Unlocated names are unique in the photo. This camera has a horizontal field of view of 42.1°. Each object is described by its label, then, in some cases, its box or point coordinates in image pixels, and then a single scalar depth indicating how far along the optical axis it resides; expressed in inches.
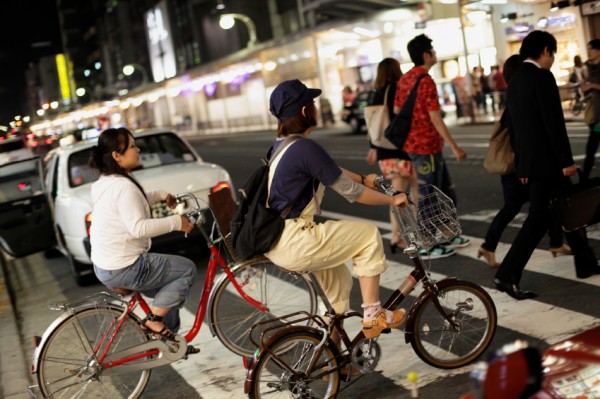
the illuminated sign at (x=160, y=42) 3700.8
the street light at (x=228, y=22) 2028.8
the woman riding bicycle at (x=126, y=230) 193.5
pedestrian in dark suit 231.5
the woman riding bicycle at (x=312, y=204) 169.0
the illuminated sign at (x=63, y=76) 6993.1
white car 354.3
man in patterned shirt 297.7
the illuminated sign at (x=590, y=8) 821.9
